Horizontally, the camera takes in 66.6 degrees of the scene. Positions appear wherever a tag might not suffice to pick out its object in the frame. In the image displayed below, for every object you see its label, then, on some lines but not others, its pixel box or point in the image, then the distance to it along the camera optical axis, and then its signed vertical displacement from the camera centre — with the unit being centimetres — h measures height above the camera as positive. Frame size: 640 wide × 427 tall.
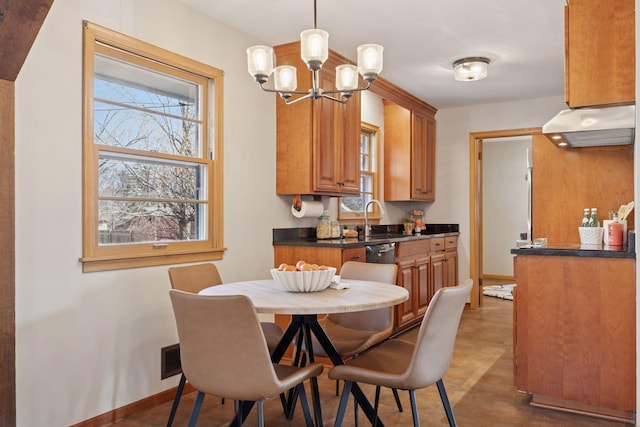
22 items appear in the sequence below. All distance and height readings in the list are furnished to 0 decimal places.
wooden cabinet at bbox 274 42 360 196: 375 +62
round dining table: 195 -36
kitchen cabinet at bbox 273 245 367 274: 361 -29
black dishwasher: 396 -31
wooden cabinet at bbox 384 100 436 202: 553 +74
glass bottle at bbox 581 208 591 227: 325 -3
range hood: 291 +56
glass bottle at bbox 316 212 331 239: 425 -10
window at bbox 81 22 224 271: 256 +36
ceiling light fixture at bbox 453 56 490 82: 413 +127
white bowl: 224 -29
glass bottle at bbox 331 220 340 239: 432 -12
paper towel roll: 396 +5
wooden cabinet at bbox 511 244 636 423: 260 -63
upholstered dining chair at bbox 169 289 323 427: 174 -48
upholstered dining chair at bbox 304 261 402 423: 253 -63
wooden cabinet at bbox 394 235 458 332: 453 -57
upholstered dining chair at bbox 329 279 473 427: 187 -59
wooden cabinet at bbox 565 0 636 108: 256 +88
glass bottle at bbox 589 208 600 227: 320 -3
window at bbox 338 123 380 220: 530 +49
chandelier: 219 +73
